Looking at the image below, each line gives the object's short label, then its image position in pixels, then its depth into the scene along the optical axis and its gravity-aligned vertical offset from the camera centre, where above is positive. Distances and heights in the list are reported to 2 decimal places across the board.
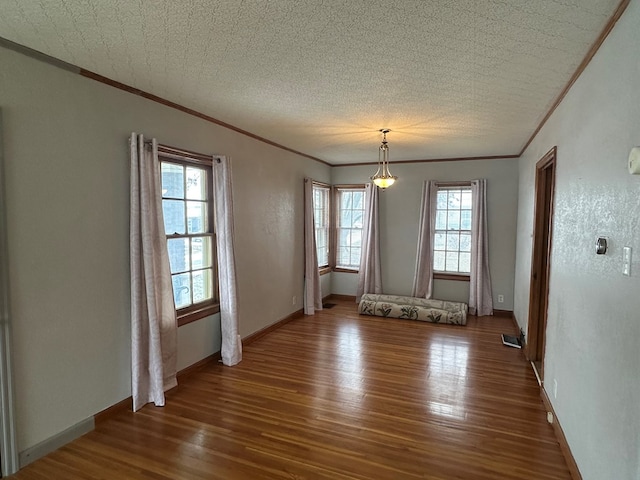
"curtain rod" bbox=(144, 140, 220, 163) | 3.11 +0.62
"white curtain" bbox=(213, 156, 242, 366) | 3.70 -0.38
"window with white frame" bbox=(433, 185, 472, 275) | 6.09 -0.15
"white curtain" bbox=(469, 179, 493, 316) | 5.75 -0.54
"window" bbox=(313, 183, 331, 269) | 6.49 +0.01
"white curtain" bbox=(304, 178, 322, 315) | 5.67 -0.48
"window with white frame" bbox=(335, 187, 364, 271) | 6.82 -0.09
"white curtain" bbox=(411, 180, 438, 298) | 6.08 -0.30
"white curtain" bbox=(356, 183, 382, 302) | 6.40 -0.46
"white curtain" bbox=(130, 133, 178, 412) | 2.83 -0.43
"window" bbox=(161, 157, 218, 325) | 3.35 -0.12
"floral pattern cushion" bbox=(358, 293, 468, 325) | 5.42 -1.32
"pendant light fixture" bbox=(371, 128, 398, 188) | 4.23 +0.50
